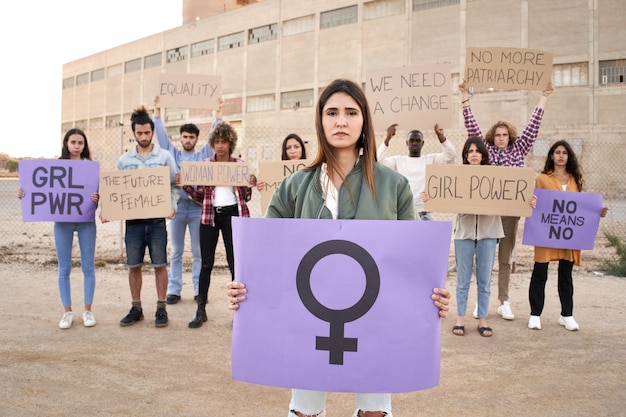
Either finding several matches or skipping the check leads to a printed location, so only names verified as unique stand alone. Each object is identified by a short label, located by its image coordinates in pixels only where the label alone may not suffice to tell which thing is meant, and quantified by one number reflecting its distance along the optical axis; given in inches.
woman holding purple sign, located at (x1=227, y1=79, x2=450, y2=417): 81.3
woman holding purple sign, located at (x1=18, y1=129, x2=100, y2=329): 210.1
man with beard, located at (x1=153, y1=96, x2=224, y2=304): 259.8
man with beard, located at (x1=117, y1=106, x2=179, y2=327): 212.4
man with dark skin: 233.9
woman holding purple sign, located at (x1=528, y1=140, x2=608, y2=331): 217.6
